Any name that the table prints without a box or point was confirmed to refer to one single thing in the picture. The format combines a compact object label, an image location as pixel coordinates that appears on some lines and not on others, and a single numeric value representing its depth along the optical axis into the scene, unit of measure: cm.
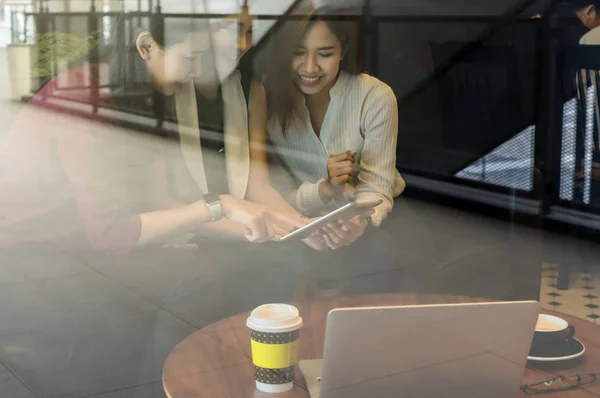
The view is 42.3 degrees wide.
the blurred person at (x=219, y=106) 138
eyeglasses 100
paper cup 97
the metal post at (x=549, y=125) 253
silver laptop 93
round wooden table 99
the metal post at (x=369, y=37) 176
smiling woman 160
